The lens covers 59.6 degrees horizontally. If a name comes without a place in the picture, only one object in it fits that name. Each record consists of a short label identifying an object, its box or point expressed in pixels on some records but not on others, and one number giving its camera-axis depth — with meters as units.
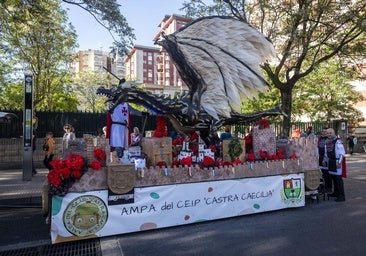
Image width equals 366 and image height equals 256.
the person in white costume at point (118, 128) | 7.33
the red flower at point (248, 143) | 8.12
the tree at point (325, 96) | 25.44
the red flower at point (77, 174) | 5.19
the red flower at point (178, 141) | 8.28
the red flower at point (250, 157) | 7.20
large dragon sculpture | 7.91
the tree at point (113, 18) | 10.26
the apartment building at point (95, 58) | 102.44
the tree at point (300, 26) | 12.70
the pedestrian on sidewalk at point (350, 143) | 23.42
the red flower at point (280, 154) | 7.51
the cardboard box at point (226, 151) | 7.27
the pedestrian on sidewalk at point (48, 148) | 11.38
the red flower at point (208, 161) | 6.49
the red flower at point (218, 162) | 6.61
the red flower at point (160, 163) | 6.30
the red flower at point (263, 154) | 7.39
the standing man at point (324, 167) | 8.85
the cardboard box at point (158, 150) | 6.60
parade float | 5.31
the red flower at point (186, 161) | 6.29
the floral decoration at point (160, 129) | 7.08
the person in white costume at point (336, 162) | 8.03
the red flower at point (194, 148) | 7.39
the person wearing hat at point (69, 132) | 10.55
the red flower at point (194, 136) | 8.26
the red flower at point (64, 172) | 5.10
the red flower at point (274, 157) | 7.37
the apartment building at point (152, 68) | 98.94
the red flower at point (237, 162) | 6.78
